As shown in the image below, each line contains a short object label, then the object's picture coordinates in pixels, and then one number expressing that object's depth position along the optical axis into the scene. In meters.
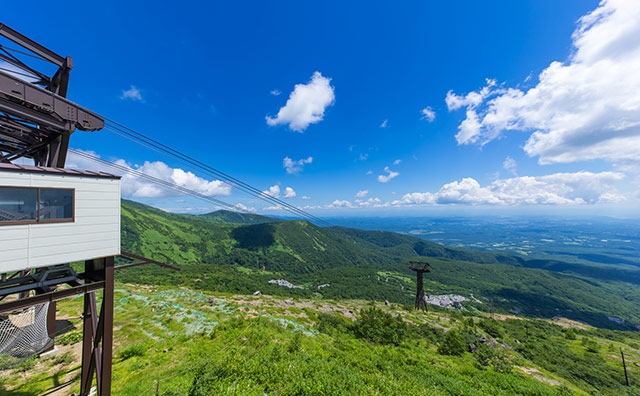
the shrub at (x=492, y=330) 38.66
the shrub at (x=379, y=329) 23.07
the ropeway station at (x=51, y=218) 6.85
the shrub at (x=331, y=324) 24.59
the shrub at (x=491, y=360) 20.11
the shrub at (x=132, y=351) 13.42
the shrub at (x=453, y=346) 24.25
